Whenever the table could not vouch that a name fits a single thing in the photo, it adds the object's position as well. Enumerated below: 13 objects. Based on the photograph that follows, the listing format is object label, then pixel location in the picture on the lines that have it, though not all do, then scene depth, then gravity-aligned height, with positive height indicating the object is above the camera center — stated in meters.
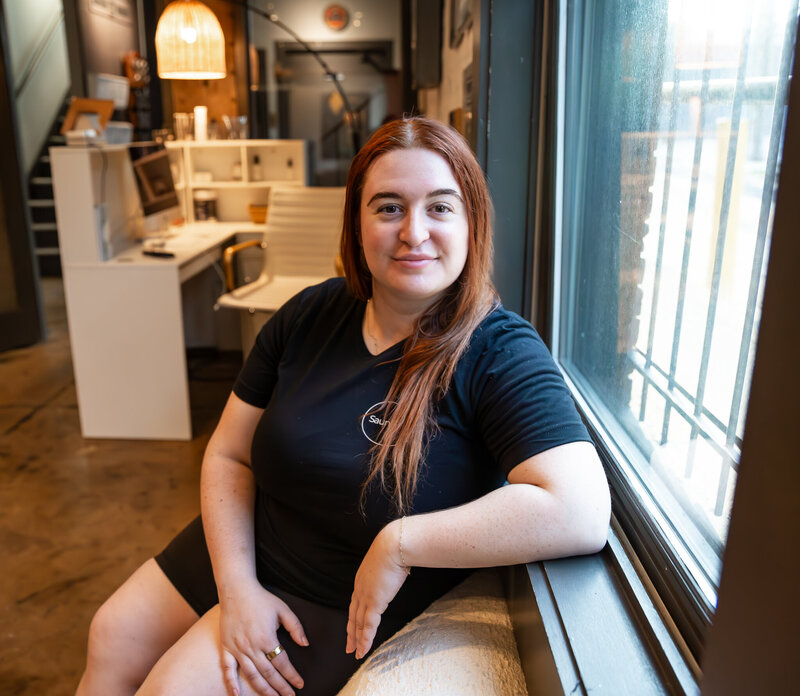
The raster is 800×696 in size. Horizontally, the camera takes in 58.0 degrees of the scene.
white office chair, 3.99 -0.47
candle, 4.82 +0.15
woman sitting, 1.02 -0.48
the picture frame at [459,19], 2.39 +0.45
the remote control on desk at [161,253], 3.37 -0.48
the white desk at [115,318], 3.21 -0.76
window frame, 0.88 -0.46
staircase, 6.83 -0.66
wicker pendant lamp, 3.65 +0.53
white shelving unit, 4.78 -0.15
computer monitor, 3.67 -0.19
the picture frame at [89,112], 3.40 +0.16
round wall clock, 5.95 +1.04
